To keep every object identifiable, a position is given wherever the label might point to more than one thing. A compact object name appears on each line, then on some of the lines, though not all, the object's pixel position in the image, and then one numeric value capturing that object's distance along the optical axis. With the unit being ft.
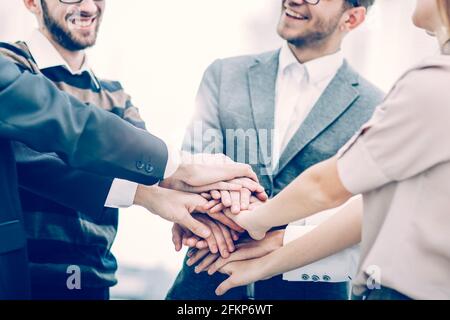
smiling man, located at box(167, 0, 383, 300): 5.82
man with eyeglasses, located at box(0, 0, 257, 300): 5.80
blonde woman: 4.21
